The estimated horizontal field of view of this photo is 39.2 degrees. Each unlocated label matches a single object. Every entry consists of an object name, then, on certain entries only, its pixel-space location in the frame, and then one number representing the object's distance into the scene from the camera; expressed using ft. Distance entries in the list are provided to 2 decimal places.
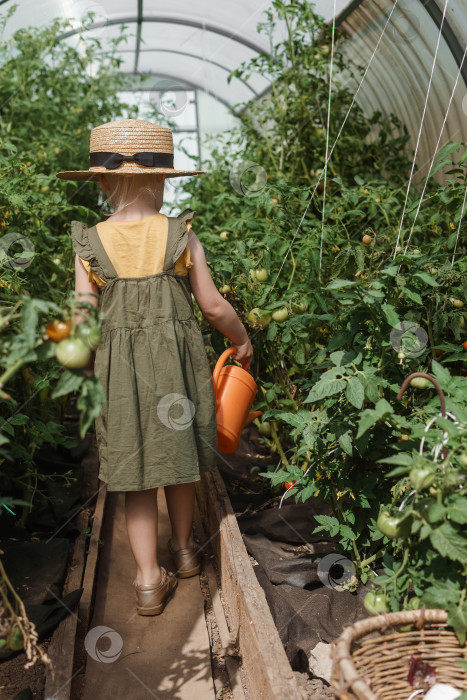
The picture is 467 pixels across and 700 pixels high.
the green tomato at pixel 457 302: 6.01
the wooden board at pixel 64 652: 4.98
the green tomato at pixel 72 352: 3.23
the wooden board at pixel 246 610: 4.51
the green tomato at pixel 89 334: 3.29
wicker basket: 4.02
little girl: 5.97
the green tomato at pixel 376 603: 4.35
